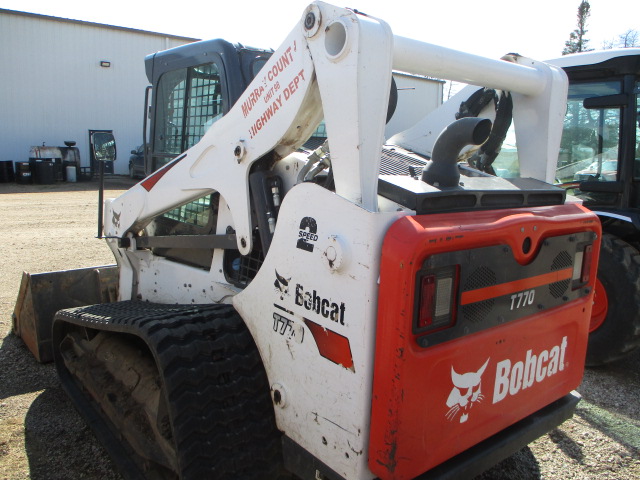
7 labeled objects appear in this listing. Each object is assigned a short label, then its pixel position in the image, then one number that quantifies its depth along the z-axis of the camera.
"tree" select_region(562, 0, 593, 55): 48.71
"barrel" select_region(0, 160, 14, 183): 19.18
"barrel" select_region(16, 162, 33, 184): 18.78
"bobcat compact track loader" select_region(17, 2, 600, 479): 1.82
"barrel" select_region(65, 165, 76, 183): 20.03
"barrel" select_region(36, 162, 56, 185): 18.97
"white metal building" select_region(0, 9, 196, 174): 20.50
